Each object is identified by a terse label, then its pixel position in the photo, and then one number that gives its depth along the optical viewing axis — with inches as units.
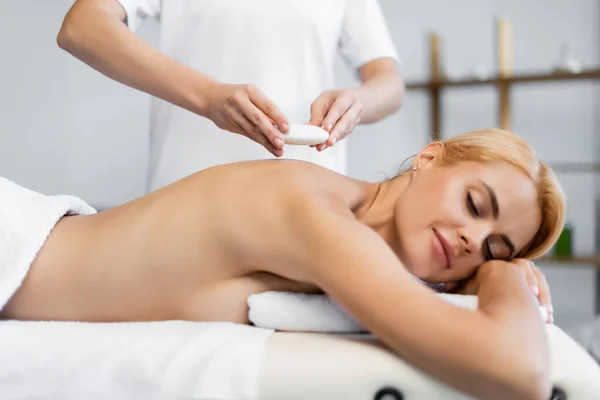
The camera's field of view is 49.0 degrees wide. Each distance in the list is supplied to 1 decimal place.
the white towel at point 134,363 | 33.2
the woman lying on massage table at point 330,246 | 33.8
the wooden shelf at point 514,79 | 128.8
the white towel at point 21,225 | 42.4
